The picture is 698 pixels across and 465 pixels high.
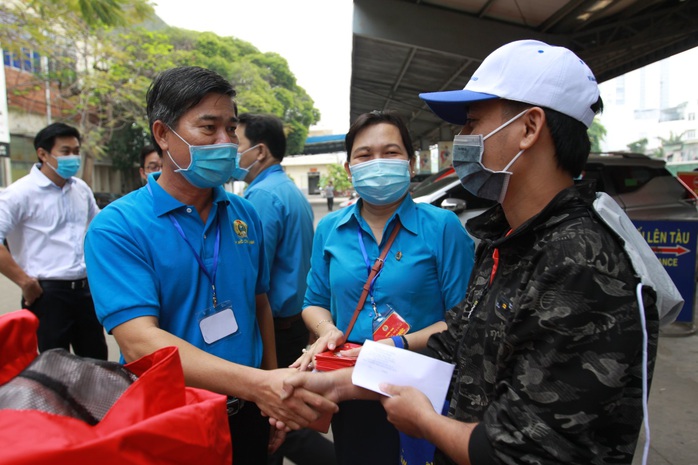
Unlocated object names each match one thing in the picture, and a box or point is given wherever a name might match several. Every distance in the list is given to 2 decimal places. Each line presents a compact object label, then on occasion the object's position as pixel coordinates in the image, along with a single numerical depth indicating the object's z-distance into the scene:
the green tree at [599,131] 64.49
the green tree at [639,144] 52.88
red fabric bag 0.76
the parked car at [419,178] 14.48
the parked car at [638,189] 6.23
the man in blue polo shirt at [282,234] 2.85
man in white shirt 3.31
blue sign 5.14
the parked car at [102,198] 19.17
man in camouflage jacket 1.05
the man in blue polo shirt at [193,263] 1.60
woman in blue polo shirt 2.09
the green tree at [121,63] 12.09
